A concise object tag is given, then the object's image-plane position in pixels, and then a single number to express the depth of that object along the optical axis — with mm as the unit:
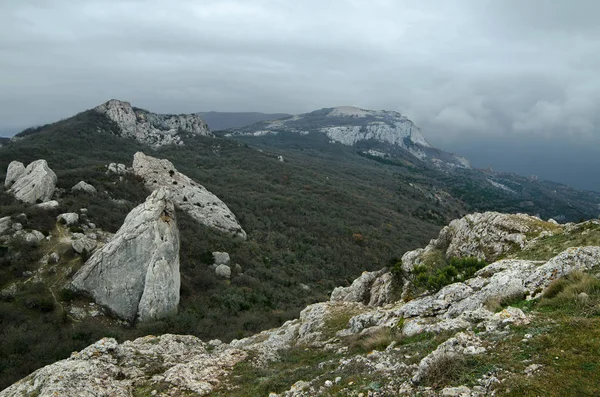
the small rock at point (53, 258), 31547
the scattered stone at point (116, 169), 57969
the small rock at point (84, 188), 46194
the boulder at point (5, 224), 33172
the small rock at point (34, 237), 32375
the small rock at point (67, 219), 36562
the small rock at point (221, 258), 44709
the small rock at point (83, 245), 33131
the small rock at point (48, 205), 37912
